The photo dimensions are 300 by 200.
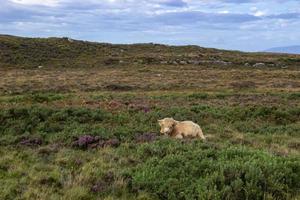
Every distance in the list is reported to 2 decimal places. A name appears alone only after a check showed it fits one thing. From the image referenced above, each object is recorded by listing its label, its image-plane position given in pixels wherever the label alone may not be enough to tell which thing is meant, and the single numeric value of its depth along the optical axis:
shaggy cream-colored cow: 13.76
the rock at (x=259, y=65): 81.31
